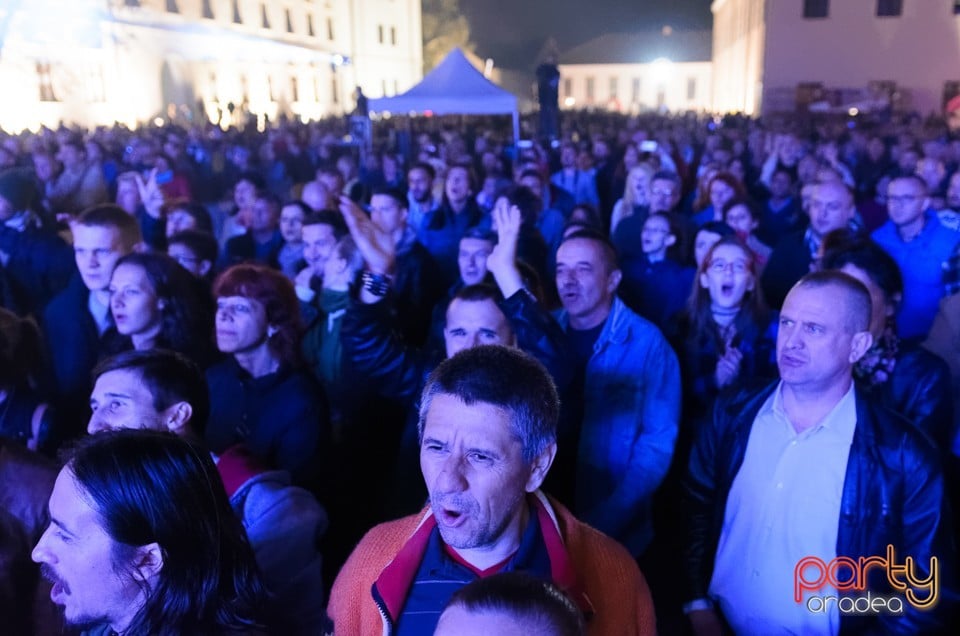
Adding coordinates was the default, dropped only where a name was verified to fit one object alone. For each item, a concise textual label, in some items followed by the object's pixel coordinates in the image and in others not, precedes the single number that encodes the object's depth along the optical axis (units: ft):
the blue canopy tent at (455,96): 49.90
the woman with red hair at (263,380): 9.91
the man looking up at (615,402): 10.48
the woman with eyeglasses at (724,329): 12.69
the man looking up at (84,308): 13.08
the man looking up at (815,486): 7.60
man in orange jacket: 5.89
